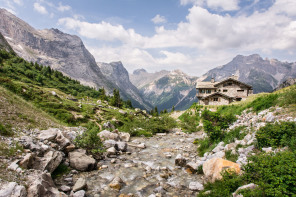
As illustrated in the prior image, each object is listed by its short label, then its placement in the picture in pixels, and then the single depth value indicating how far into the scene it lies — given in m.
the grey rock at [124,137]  24.91
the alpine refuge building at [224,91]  56.99
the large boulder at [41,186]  6.98
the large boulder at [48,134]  12.27
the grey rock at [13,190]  6.20
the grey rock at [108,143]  18.13
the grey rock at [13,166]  7.89
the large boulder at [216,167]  9.15
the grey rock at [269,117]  13.09
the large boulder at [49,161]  9.41
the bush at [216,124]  16.53
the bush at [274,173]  5.69
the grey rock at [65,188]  9.10
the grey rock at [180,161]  14.31
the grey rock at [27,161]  8.52
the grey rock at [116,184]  10.45
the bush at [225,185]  7.66
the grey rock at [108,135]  20.91
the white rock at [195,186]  9.97
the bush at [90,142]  14.73
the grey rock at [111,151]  16.60
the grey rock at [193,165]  12.73
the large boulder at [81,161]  12.13
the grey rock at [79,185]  9.43
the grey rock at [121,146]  18.52
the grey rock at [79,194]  8.72
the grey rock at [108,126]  29.47
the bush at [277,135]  9.26
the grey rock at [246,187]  6.74
